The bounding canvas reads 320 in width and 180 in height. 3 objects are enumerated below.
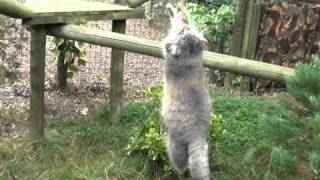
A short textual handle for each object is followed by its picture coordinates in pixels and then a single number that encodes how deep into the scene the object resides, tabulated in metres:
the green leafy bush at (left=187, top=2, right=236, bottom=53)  8.55
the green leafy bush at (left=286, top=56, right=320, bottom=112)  3.34
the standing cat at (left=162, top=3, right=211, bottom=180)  3.04
